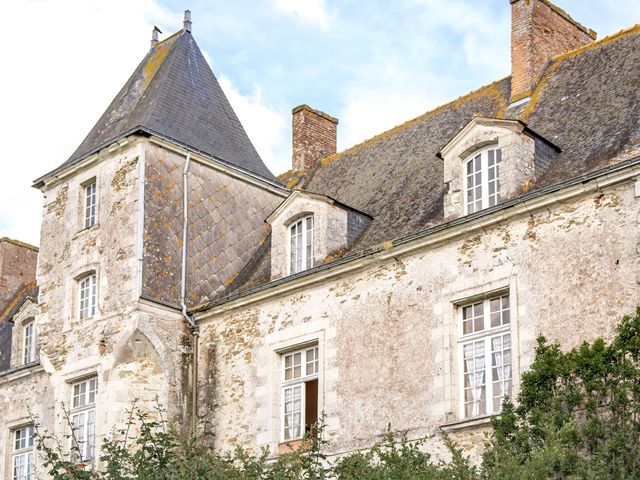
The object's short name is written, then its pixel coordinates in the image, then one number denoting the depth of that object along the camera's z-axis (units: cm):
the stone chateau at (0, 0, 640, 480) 1423
